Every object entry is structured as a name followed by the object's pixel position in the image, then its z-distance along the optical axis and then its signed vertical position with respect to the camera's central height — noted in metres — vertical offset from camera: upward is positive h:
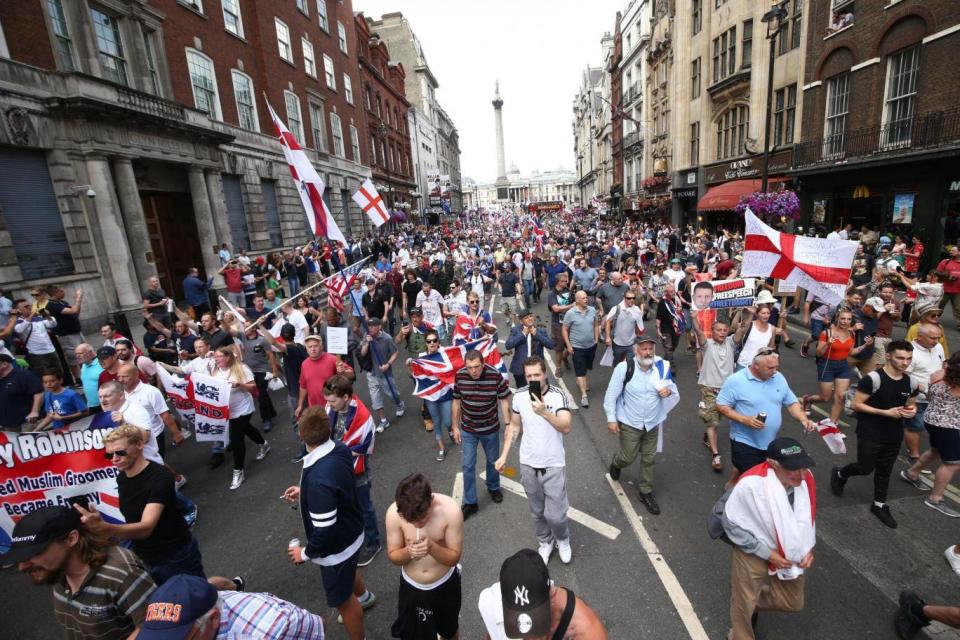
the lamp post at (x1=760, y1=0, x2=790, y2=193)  13.53 +5.04
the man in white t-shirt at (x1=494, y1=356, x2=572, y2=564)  4.15 -2.14
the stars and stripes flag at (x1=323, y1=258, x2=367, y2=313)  9.57 -1.18
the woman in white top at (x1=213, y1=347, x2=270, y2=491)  6.09 -2.10
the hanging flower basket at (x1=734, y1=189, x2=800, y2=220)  15.40 -0.22
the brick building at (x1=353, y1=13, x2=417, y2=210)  39.03 +10.59
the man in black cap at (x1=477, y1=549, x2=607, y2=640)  1.98 -1.71
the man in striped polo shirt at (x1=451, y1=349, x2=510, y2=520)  4.96 -2.02
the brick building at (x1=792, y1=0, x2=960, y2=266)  13.77 +2.42
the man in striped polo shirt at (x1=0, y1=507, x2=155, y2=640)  2.30 -1.75
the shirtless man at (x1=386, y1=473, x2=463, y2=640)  2.83 -2.11
